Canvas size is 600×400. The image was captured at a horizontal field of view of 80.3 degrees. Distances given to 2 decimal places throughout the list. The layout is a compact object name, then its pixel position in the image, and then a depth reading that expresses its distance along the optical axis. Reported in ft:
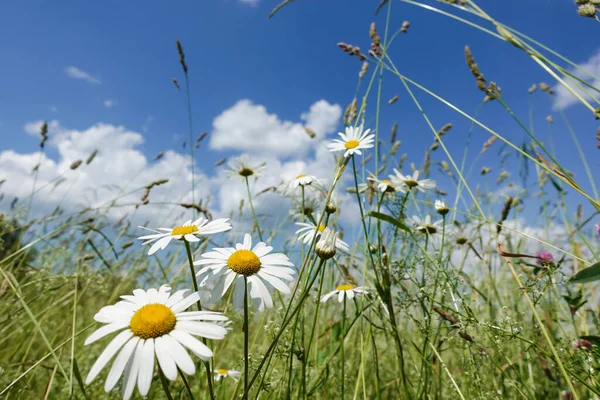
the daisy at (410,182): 1.13
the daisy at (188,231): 0.55
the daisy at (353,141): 0.82
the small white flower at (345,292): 0.87
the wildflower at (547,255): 1.06
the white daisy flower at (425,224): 1.09
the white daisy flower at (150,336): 0.36
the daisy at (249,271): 0.50
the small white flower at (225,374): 0.96
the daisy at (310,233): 0.80
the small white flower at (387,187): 1.01
